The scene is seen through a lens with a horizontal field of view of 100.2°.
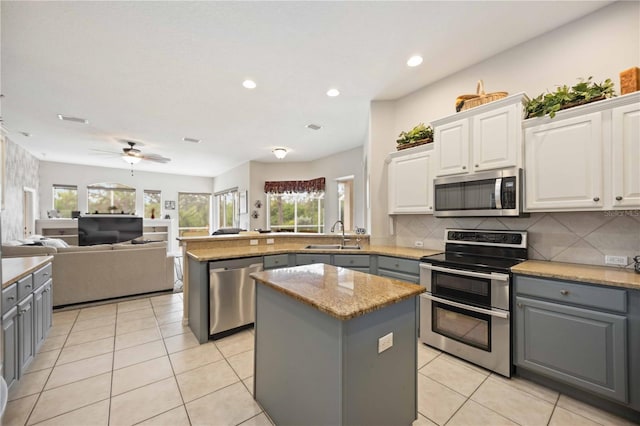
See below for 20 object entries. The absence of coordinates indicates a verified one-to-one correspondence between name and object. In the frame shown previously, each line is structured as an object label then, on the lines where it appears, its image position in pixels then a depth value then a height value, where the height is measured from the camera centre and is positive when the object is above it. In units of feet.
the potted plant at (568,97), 6.79 +3.04
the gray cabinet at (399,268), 9.27 -2.03
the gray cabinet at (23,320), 6.02 -2.72
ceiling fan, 18.56 +4.15
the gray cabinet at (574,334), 5.77 -2.86
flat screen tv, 21.18 -1.18
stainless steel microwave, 7.86 +0.58
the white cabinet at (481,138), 7.81 +2.36
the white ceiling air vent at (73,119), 13.88 +5.12
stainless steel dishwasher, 9.18 -2.84
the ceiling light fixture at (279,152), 19.36 +4.52
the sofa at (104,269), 11.85 -2.66
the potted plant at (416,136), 10.33 +3.03
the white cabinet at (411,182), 10.18 +1.23
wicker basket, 8.33 +3.64
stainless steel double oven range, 7.18 -2.47
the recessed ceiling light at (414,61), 9.25 +5.36
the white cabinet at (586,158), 6.33 +1.39
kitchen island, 4.27 -2.44
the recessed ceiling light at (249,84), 10.73 +5.29
